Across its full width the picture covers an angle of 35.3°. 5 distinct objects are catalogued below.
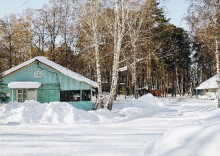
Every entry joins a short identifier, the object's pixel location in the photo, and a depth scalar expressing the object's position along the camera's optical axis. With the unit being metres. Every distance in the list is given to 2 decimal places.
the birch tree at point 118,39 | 22.70
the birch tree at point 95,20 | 23.88
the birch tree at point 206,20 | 26.67
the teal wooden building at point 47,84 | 28.52
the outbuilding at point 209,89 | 55.43
